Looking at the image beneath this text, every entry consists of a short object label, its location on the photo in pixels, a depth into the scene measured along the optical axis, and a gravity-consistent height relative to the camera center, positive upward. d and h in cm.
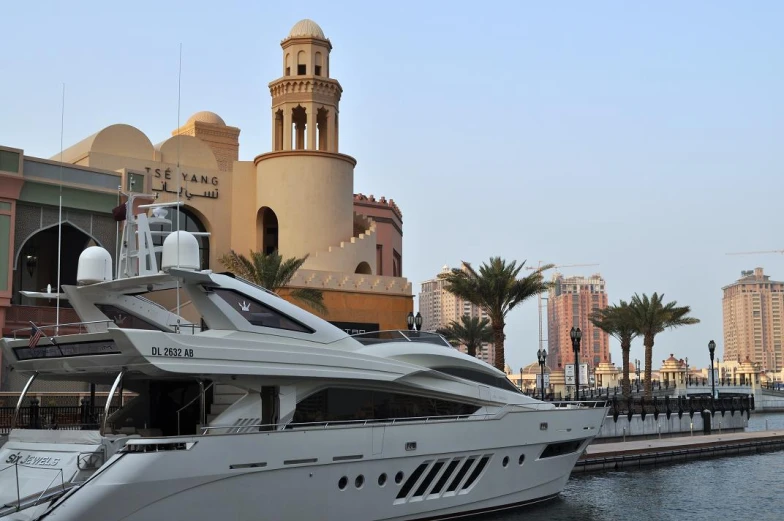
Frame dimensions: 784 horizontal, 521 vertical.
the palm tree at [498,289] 3772 +354
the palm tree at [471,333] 5184 +242
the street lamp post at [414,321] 3164 +190
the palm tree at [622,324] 5144 +289
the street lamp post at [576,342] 3203 +116
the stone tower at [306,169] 4269 +978
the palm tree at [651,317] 5000 +314
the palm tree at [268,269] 3603 +425
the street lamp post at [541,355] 4062 +89
